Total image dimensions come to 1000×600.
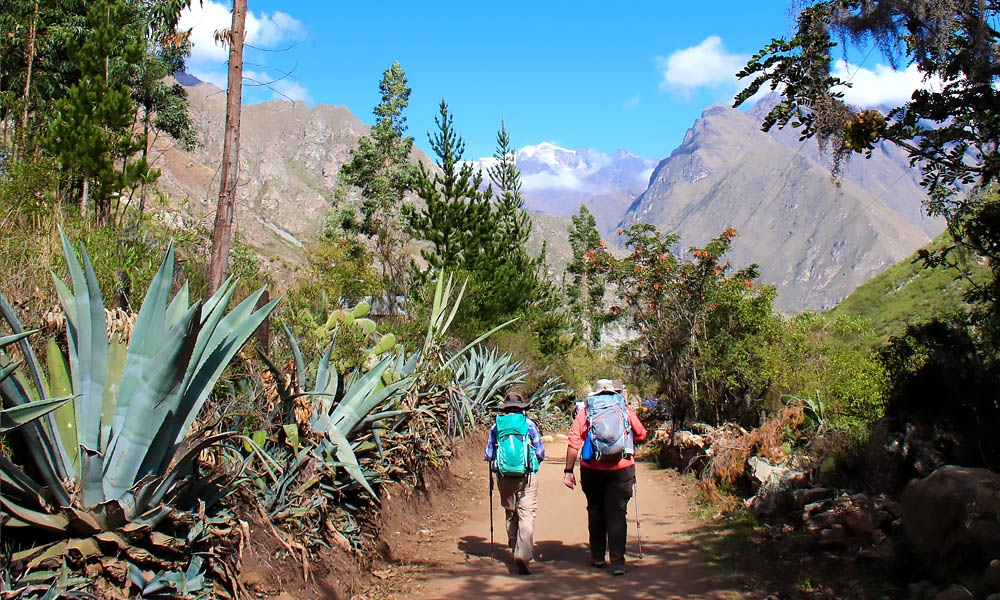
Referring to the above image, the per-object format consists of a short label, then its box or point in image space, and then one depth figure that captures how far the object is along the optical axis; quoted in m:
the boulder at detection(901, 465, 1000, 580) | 4.58
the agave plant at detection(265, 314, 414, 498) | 5.87
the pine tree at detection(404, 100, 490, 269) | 26.56
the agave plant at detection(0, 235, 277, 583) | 3.78
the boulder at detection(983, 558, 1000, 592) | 4.18
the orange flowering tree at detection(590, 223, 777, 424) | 13.64
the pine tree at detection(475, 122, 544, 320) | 24.75
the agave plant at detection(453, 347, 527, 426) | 14.87
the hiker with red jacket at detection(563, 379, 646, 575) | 6.50
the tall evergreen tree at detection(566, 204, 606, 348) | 53.31
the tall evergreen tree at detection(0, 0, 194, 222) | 13.36
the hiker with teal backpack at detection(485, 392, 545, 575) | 6.61
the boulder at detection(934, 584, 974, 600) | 4.28
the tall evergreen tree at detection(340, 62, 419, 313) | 41.59
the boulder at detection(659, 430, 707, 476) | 12.24
